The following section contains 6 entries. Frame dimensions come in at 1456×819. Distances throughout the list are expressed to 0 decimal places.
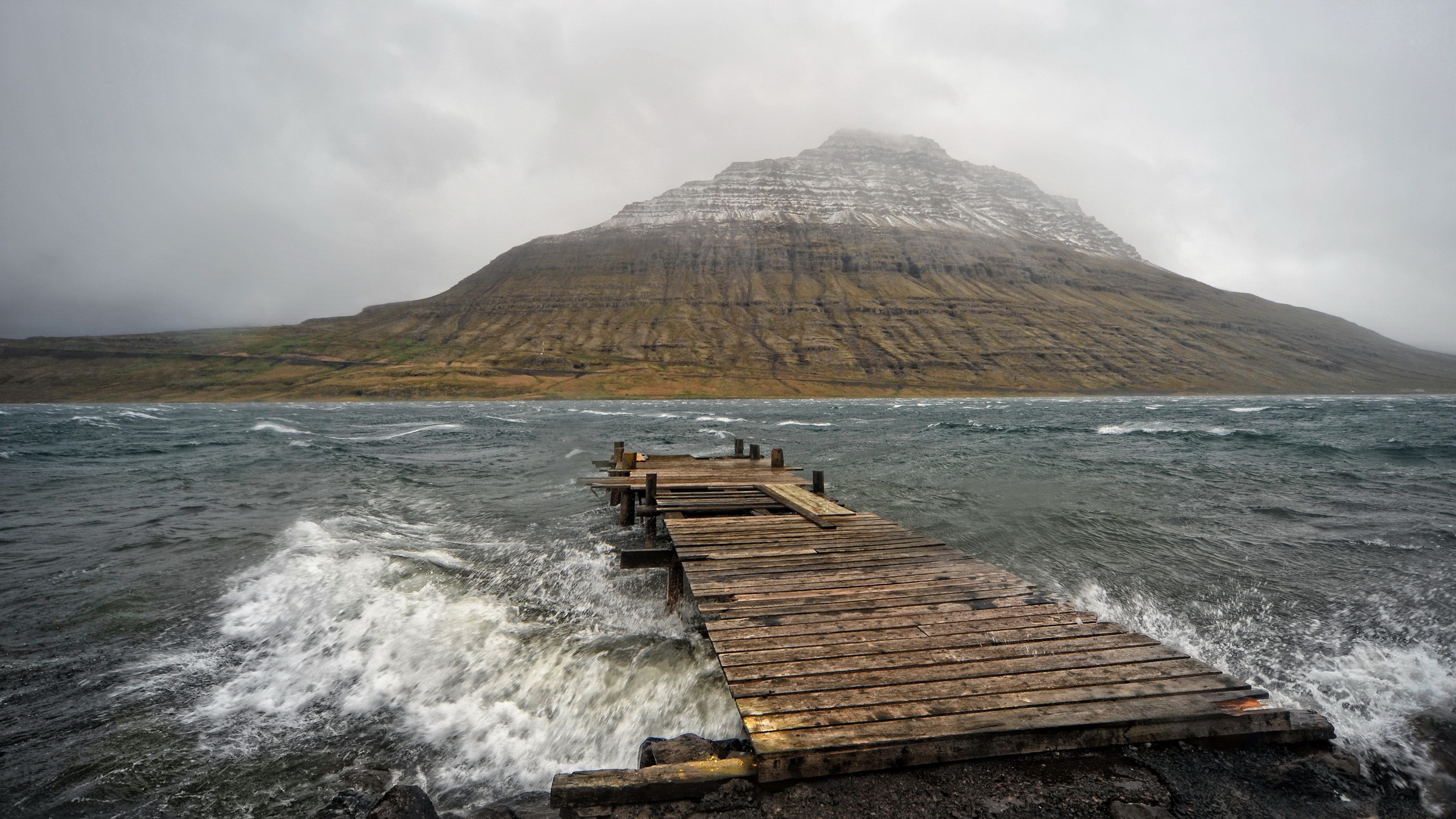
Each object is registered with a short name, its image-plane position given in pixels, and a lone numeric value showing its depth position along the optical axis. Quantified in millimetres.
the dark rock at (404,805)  4336
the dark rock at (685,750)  4473
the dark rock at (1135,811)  3697
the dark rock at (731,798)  3885
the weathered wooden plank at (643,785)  3994
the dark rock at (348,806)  4781
